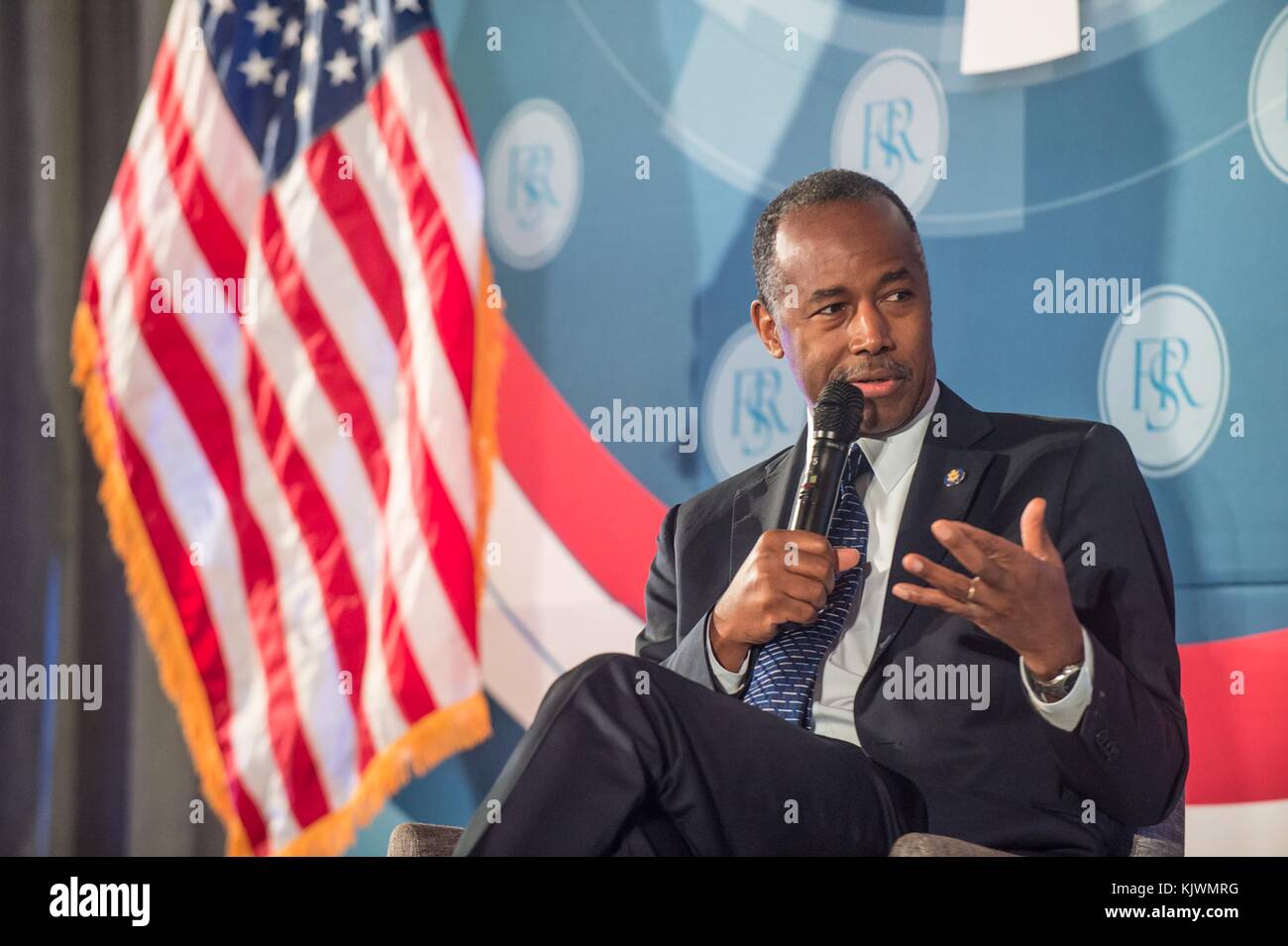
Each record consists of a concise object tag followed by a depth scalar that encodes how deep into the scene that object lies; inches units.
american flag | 211.8
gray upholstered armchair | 188.2
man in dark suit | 191.8
